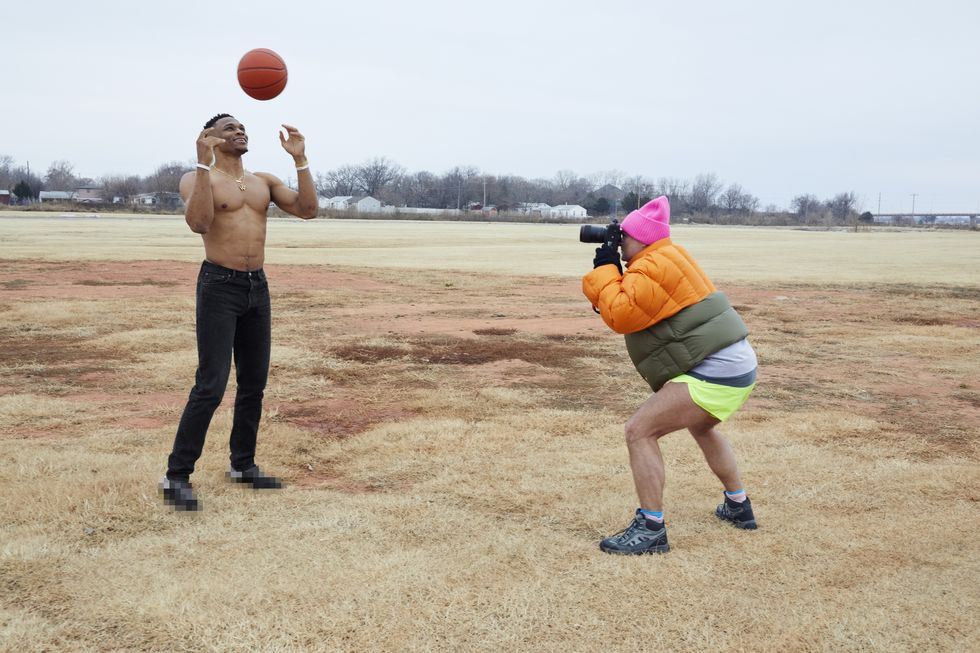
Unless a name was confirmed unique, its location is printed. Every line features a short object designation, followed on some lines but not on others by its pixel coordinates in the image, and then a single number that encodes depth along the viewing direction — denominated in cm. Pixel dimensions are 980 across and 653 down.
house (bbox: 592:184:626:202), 13862
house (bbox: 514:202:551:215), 12975
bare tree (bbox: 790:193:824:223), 16171
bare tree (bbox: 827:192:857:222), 16038
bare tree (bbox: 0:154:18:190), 12651
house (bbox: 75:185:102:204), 12419
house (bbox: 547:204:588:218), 12898
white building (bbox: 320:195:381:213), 12288
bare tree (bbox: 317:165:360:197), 15212
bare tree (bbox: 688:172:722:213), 14575
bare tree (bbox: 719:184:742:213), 15088
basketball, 579
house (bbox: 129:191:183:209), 10081
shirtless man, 503
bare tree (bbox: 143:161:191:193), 12675
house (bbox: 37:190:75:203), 11400
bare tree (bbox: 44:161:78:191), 14488
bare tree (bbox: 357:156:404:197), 14988
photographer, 425
